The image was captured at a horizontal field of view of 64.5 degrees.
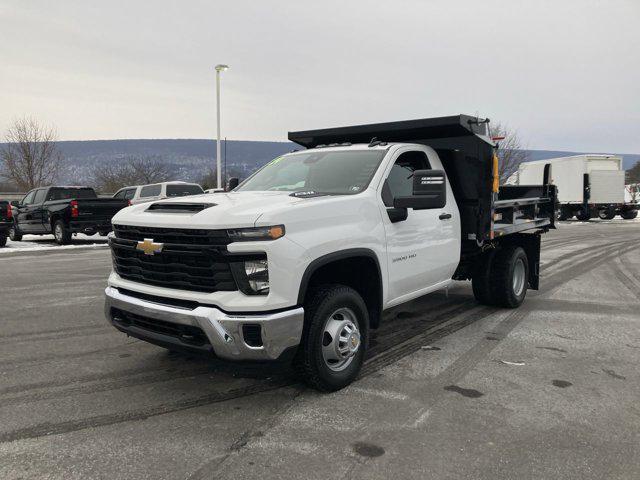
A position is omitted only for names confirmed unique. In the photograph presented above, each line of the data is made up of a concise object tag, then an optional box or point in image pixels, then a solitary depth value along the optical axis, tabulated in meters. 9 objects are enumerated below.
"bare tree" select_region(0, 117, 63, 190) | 35.25
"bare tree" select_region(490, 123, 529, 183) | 46.62
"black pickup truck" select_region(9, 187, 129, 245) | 15.45
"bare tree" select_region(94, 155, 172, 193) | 53.24
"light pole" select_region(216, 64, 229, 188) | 25.25
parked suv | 17.75
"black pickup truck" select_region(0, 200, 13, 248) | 14.60
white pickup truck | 3.34
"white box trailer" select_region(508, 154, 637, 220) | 28.28
